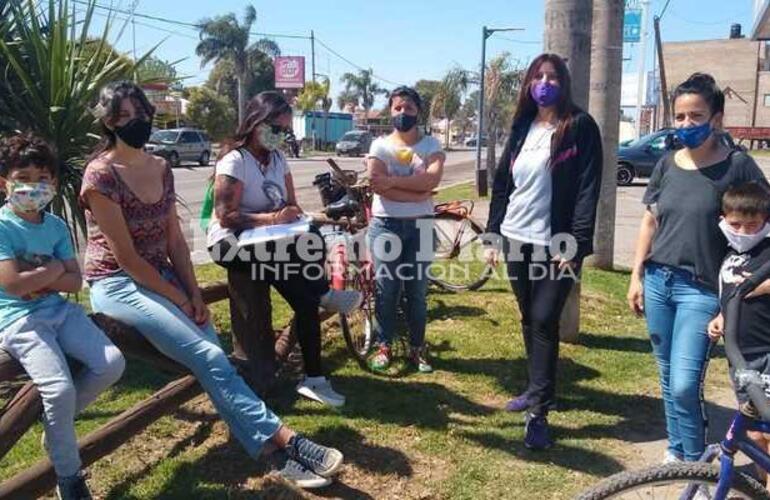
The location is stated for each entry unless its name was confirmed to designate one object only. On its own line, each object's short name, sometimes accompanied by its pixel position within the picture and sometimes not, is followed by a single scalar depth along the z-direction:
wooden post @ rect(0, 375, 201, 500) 2.71
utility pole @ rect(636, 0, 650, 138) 31.49
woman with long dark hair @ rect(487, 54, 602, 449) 3.69
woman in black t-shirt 2.99
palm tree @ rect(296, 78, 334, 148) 57.31
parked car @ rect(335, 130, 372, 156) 42.38
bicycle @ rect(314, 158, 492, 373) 5.02
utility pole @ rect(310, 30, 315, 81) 61.34
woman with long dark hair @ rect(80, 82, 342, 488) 3.15
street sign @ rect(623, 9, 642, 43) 23.21
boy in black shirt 2.61
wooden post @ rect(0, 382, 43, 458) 2.65
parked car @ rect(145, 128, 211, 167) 29.12
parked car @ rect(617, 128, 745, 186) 20.36
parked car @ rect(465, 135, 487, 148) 72.91
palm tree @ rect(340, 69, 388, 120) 74.44
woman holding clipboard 3.70
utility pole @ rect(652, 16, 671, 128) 27.59
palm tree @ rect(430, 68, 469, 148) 28.82
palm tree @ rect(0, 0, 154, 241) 4.06
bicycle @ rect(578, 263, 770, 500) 2.21
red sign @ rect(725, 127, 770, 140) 41.22
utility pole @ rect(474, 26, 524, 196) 21.29
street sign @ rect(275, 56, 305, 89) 57.81
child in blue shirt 2.72
